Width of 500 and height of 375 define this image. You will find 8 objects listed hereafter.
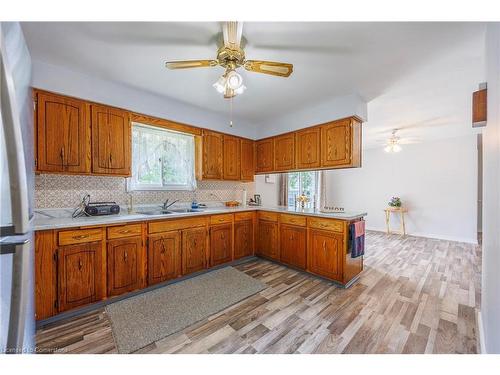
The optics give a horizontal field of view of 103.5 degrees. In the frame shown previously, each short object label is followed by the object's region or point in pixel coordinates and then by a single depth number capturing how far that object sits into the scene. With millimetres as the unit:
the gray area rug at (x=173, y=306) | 1578
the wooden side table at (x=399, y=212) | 5016
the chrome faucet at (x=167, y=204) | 2856
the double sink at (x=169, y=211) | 2618
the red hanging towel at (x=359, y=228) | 2409
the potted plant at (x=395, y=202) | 5062
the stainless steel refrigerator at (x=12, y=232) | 517
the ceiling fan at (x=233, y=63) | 1423
